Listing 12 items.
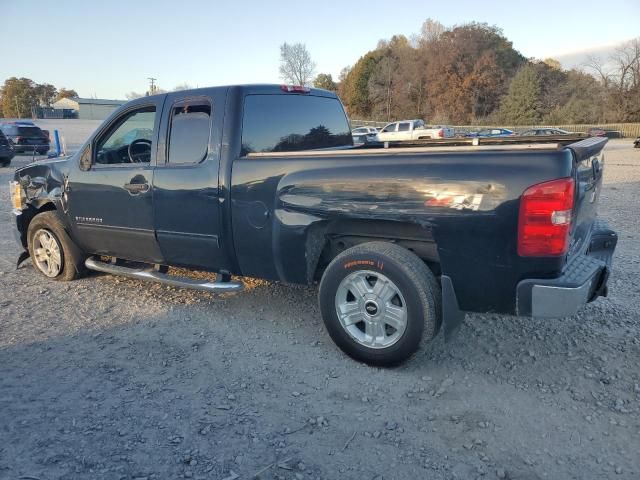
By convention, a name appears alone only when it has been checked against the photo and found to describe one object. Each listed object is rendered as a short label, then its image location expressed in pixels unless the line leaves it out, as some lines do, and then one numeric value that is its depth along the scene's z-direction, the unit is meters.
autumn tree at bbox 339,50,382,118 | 67.44
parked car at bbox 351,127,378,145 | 31.50
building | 85.38
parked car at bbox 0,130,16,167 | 18.53
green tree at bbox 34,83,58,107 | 98.81
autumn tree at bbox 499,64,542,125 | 52.75
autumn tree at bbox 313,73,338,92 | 70.76
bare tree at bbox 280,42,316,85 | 69.56
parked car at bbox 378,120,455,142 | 32.31
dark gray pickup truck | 2.95
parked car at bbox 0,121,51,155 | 23.56
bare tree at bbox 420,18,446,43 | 71.95
